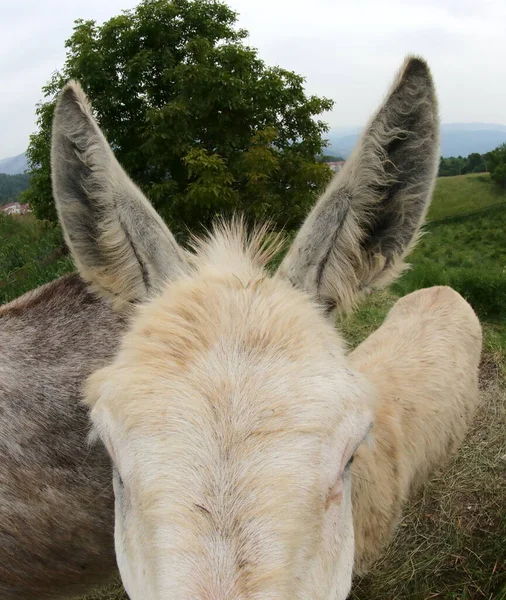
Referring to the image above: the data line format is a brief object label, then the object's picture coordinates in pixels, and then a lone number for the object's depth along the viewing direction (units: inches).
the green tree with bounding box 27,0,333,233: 514.0
